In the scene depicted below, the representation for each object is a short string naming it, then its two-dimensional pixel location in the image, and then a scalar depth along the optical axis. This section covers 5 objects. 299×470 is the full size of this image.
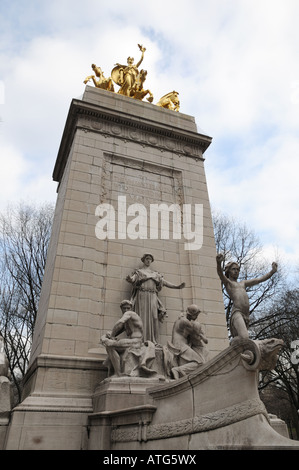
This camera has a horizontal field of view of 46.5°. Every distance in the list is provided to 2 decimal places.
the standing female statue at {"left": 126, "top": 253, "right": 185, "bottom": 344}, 9.25
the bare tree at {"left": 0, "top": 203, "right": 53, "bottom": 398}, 18.05
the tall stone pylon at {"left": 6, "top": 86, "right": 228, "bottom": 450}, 8.01
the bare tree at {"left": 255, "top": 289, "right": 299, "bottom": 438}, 19.58
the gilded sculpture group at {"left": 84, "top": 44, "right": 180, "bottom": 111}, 14.66
